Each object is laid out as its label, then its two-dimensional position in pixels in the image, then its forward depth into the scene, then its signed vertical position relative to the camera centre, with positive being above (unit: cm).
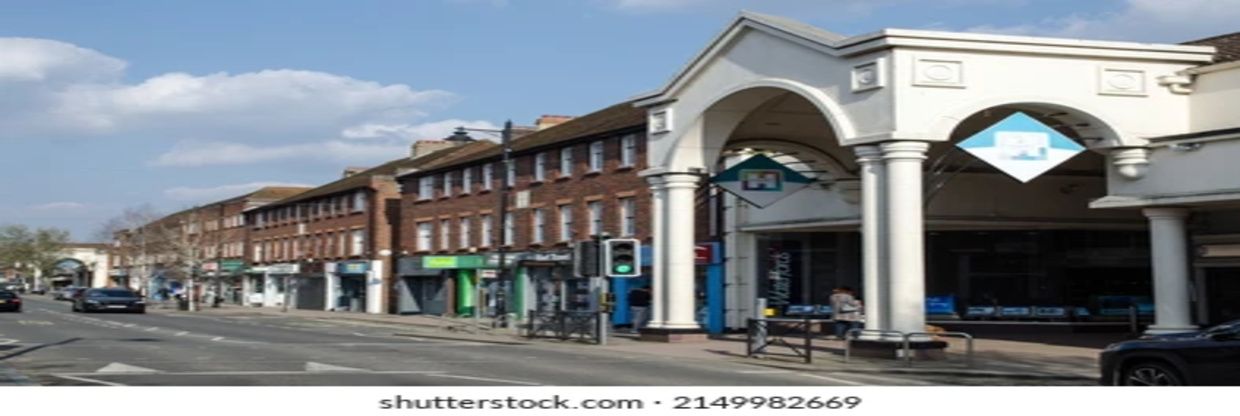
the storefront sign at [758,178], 2819 +269
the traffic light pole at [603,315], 2641 -37
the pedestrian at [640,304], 3131 -18
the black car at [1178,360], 1118 -62
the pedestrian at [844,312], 2528 -32
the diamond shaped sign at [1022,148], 1959 +233
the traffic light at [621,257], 2511 +81
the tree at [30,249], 13925 +558
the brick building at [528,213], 3953 +305
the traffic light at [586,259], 2558 +79
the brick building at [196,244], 7300 +338
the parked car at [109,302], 5109 -14
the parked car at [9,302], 5081 -13
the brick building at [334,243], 5822 +286
